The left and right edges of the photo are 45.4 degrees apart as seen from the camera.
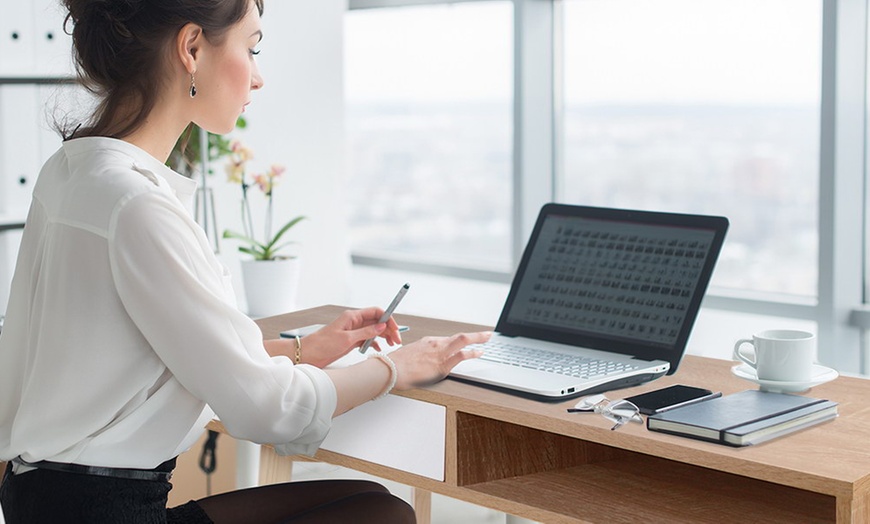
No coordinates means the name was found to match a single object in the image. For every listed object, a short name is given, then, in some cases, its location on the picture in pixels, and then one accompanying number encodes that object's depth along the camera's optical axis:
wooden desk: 1.17
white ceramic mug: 1.41
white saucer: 1.42
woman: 1.26
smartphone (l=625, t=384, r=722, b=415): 1.33
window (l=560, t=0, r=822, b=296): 3.11
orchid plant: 3.14
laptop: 1.51
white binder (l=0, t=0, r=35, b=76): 2.65
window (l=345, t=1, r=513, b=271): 3.94
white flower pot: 3.05
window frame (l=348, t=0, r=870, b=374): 2.90
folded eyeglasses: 1.31
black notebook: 1.21
